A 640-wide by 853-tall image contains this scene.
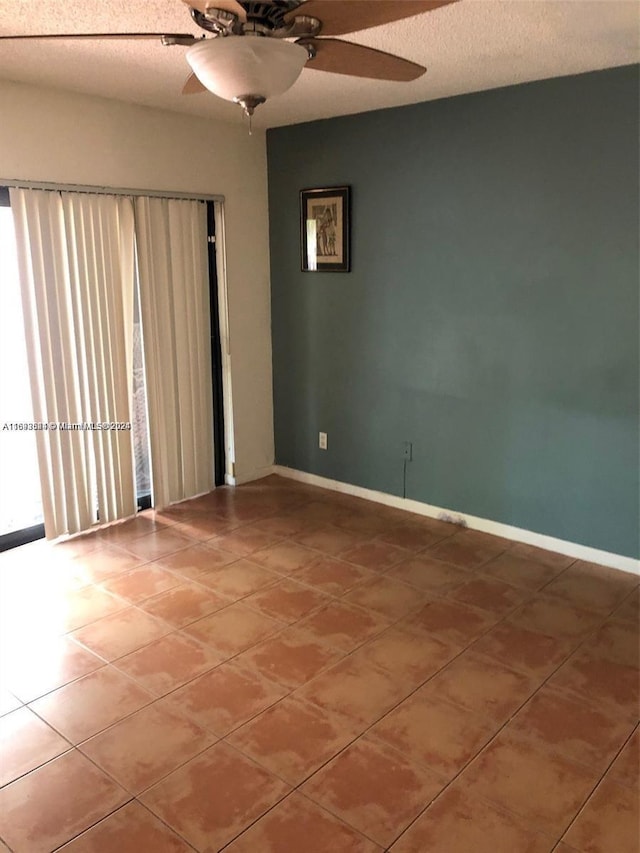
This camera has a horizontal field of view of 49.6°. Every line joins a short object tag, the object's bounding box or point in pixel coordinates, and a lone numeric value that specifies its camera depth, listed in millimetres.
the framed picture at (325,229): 4035
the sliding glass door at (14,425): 3375
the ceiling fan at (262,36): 1545
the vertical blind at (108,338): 3402
